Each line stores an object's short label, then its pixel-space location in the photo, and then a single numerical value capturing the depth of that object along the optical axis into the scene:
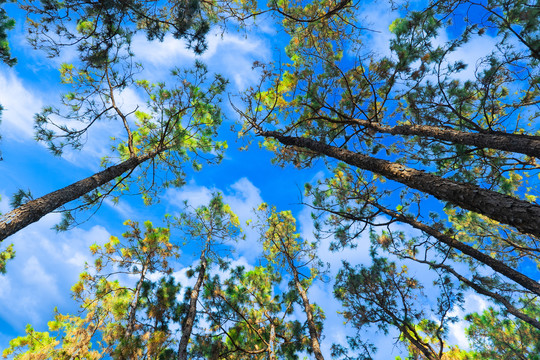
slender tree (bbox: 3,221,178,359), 5.07
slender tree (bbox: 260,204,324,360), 7.88
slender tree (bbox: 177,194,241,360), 7.82
